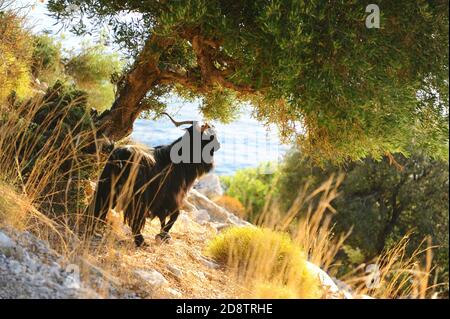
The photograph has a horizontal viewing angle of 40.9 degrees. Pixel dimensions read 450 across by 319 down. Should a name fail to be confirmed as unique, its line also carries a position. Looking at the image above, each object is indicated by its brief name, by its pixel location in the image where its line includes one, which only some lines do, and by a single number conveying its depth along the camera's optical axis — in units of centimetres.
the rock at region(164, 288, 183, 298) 586
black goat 788
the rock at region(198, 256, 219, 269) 780
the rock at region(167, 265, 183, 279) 688
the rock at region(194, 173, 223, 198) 2016
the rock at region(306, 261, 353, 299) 594
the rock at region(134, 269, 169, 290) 609
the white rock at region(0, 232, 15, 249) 606
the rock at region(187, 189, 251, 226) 1580
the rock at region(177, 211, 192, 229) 1100
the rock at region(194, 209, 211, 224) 1308
